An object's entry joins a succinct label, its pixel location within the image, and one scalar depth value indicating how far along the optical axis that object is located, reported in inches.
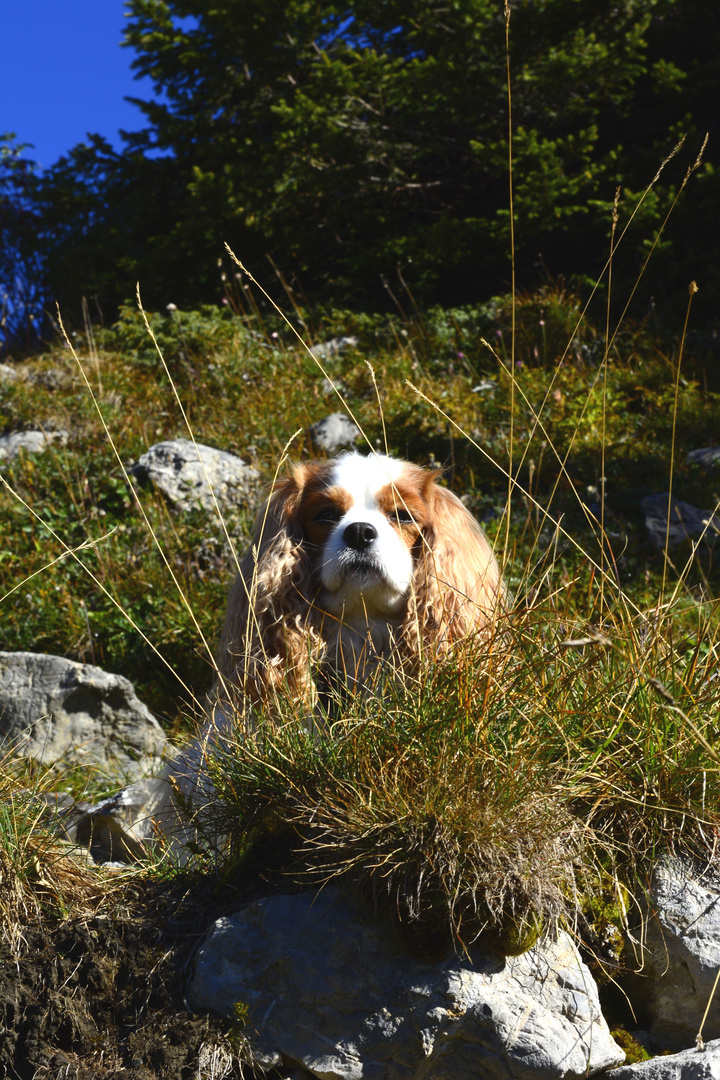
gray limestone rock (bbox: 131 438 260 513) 222.8
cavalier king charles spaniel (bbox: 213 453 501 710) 108.9
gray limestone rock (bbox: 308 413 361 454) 243.1
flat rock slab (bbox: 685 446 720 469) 227.6
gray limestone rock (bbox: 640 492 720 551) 203.8
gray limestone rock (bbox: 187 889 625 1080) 77.3
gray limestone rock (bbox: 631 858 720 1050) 84.4
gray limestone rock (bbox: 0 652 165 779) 158.6
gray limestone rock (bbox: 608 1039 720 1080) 72.2
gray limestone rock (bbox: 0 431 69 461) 248.9
